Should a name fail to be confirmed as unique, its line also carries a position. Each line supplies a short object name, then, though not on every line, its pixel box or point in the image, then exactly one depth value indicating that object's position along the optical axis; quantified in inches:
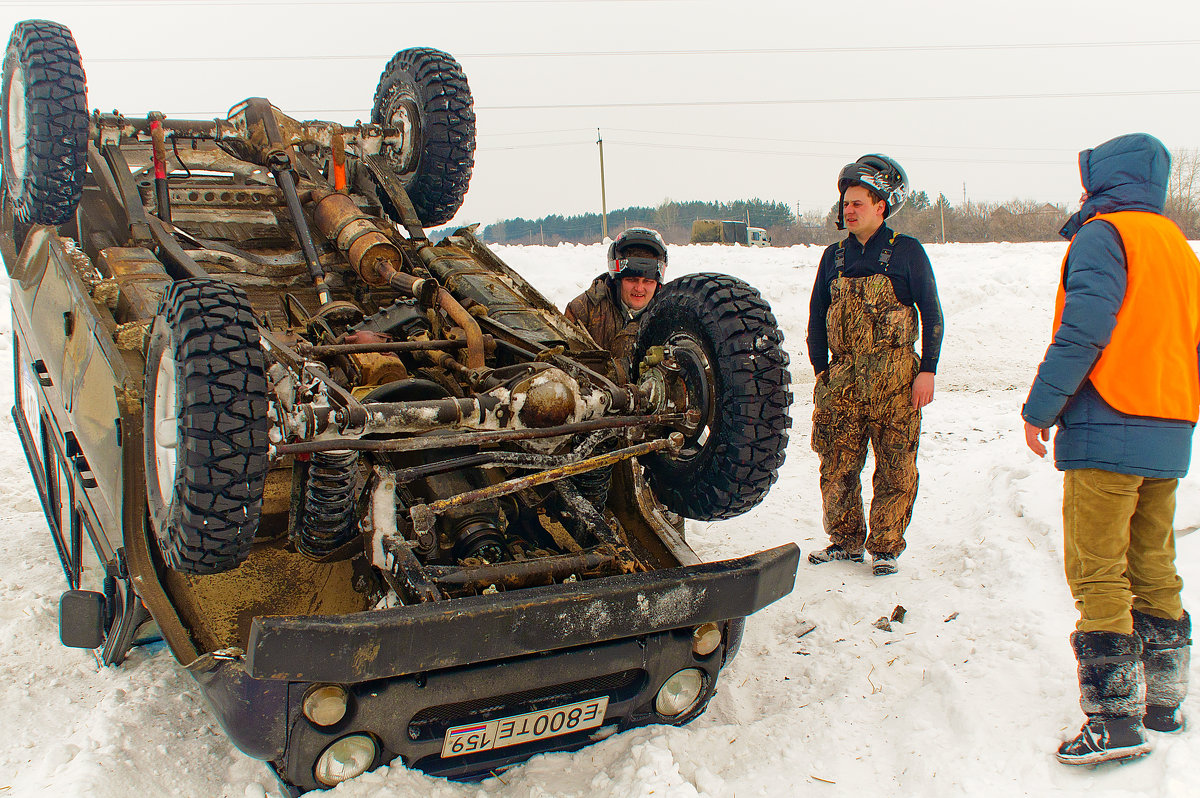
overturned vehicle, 103.7
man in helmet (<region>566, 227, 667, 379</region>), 209.8
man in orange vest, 110.6
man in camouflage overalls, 177.8
